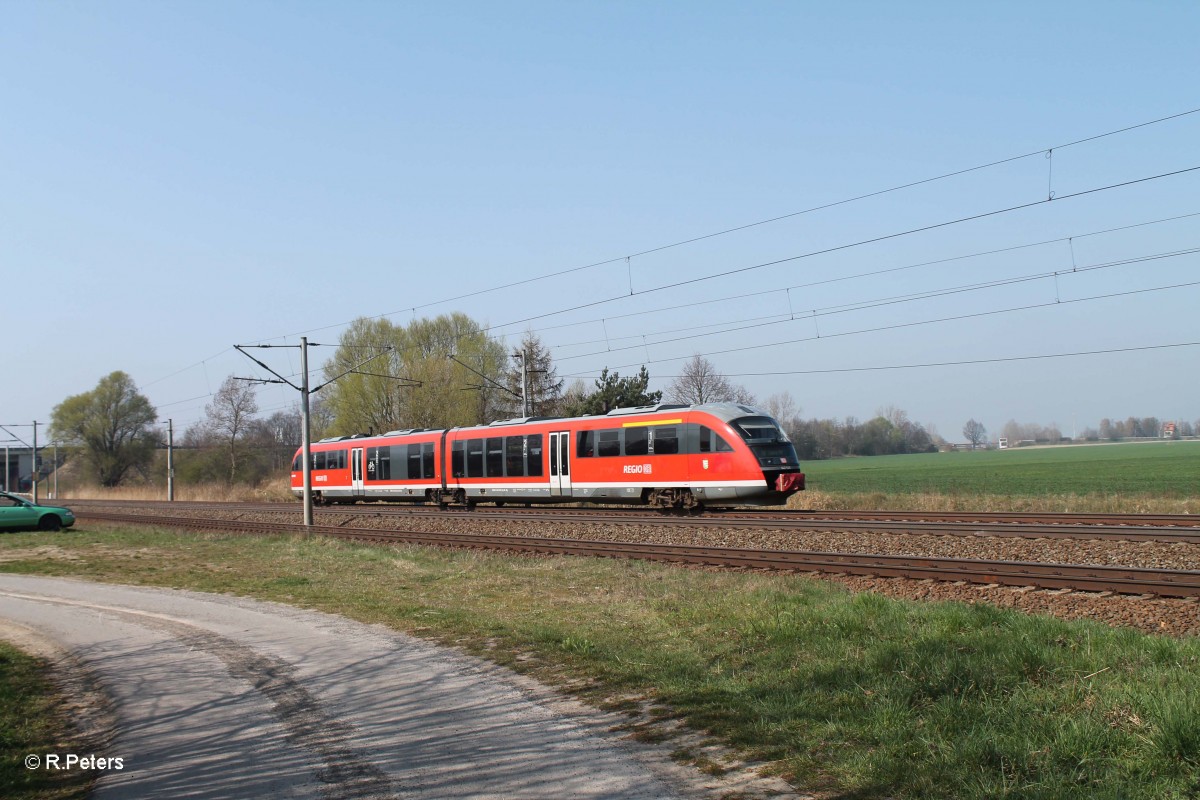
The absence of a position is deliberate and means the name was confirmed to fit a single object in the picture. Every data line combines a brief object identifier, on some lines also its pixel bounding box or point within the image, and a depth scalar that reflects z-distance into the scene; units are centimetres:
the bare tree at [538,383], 5697
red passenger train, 2511
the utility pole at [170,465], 5884
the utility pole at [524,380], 3816
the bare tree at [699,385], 6494
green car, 2831
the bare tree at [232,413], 8094
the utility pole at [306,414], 2730
